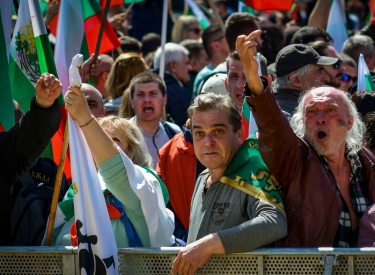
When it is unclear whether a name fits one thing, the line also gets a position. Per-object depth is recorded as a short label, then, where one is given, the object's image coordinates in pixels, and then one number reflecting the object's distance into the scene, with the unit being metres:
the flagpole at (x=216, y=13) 14.25
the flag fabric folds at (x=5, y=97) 9.94
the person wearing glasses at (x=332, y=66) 11.90
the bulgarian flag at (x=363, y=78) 12.29
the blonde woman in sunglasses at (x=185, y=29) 21.60
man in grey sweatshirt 7.13
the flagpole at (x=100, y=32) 13.35
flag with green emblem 10.49
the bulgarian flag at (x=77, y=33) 13.08
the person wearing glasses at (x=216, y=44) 16.23
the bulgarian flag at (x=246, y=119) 10.12
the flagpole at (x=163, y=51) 14.94
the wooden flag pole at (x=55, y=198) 7.92
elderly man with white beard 7.58
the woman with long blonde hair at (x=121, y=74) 14.38
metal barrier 6.81
